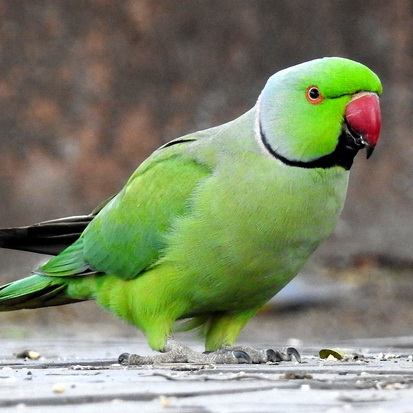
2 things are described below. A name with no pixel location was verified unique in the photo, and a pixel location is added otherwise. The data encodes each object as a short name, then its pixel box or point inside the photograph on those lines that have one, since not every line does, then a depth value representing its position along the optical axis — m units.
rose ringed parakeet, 8.35
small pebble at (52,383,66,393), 5.54
